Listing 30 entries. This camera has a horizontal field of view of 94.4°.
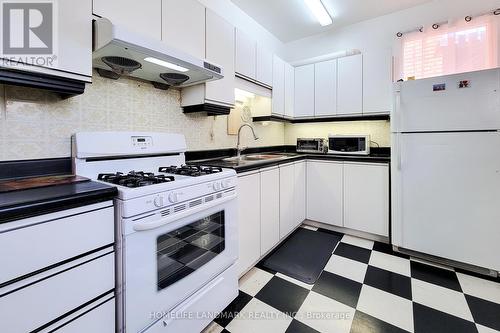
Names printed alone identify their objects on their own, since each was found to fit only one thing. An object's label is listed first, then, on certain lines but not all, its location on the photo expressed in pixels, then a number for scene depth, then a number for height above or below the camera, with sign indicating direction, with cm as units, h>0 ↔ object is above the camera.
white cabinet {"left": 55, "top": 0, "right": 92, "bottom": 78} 108 +62
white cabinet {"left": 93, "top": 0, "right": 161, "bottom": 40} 120 +85
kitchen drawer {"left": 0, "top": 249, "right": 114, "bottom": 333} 72 -44
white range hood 112 +62
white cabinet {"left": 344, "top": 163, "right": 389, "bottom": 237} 238 -34
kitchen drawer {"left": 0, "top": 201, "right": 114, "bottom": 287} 71 -24
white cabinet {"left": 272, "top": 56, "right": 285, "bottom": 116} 277 +97
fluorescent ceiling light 243 +173
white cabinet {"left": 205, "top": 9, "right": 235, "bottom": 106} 181 +93
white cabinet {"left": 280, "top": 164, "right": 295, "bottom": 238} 230 -35
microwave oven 268 +25
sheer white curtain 227 +123
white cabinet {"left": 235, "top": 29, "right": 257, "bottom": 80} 215 +108
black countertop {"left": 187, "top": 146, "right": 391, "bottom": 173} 180 +8
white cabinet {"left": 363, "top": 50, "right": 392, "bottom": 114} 253 +94
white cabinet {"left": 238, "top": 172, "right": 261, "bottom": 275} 172 -42
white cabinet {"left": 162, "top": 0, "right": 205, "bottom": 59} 149 +97
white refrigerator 179 -2
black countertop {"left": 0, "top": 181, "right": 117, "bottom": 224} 70 -11
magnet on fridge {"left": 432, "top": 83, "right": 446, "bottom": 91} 192 +65
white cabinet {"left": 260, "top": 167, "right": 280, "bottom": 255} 198 -39
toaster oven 295 +26
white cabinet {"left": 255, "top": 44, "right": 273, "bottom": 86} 245 +110
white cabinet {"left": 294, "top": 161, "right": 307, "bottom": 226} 261 -31
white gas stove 98 -32
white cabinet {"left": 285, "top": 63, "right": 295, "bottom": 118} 301 +101
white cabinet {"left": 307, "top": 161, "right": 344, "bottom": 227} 264 -31
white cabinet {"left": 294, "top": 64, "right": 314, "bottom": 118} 303 +99
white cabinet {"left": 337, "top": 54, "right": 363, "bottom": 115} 269 +95
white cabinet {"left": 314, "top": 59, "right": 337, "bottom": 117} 286 +97
